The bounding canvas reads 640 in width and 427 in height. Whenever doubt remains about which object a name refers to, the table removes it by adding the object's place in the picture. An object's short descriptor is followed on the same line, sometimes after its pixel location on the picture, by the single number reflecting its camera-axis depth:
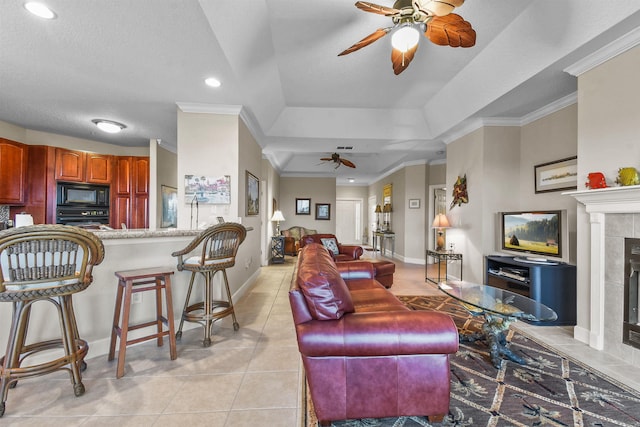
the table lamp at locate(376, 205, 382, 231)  9.00
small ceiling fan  6.17
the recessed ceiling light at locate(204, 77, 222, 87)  2.82
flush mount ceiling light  3.86
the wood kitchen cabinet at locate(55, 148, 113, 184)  4.35
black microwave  4.34
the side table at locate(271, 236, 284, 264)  6.50
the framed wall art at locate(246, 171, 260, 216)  4.18
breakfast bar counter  2.07
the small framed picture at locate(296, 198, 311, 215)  8.83
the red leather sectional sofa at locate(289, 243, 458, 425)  1.42
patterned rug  1.54
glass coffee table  1.99
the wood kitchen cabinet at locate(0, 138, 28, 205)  3.80
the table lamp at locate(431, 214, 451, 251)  4.64
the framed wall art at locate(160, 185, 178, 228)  4.70
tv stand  2.90
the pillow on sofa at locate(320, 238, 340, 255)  4.93
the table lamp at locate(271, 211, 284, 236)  6.94
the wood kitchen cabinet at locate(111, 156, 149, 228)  4.84
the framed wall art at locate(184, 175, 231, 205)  3.47
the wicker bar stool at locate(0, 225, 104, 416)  1.53
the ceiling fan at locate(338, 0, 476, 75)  1.92
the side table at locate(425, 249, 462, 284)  4.40
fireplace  2.12
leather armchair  4.79
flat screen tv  3.05
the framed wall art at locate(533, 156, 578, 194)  3.14
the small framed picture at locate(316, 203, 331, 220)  8.84
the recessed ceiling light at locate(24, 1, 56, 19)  1.83
